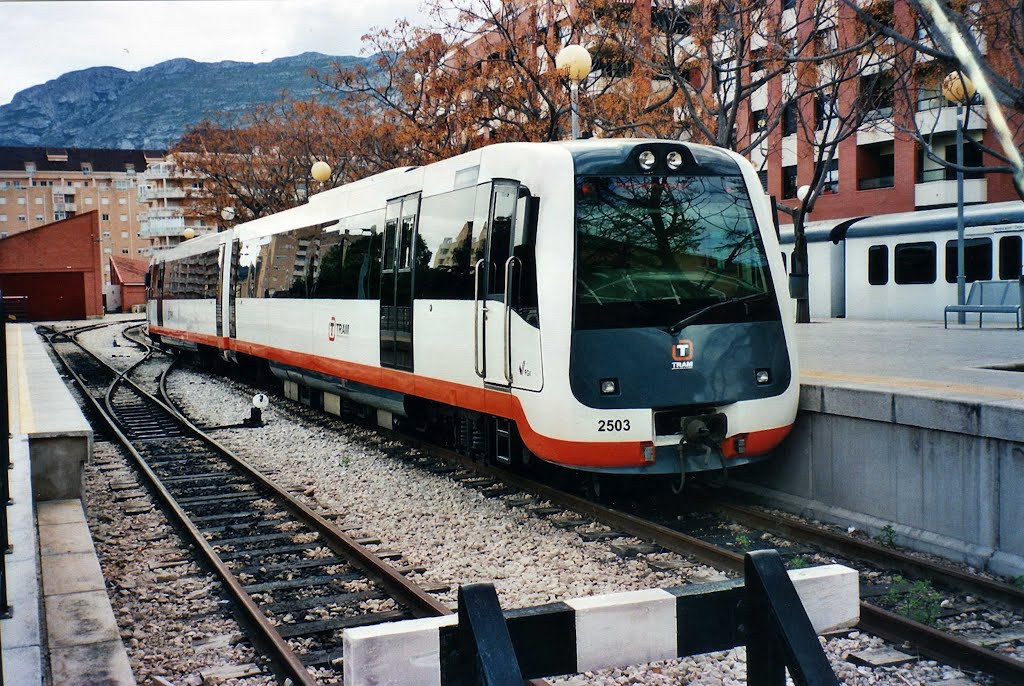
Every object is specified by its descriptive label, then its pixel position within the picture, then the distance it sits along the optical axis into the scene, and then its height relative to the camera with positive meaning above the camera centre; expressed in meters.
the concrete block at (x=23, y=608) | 4.19 -1.36
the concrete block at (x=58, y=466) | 7.97 -1.29
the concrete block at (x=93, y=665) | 4.39 -1.63
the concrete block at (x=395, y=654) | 2.24 -0.79
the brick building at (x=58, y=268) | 61.06 +2.26
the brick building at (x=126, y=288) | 87.06 +1.36
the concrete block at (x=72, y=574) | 5.77 -1.60
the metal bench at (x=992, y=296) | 19.00 -0.18
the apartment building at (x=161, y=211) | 120.19 +11.22
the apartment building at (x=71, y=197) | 135.88 +14.51
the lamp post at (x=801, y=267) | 23.95 +0.56
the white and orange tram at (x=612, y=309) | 7.68 -0.12
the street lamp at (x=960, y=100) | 15.10 +2.89
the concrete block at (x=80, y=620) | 4.95 -1.62
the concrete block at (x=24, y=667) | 3.75 -1.39
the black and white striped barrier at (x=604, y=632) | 2.26 -0.80
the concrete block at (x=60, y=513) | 7.44 -1.57
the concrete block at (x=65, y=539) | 6.60 -1.59
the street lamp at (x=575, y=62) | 13.98 +3.22
